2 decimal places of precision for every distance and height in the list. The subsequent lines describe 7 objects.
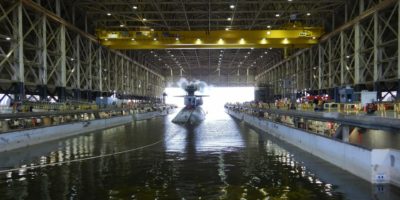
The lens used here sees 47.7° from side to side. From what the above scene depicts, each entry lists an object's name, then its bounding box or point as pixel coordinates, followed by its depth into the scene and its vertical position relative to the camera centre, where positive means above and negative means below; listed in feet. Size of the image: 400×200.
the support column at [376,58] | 122.62 +11.48
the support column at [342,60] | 154.10 +13.79
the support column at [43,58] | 130.00 +12.92
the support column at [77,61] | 161.99 +15.01
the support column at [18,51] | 111.96 +12.93
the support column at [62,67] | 144.36 +11.52
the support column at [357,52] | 137.69 +14.92
